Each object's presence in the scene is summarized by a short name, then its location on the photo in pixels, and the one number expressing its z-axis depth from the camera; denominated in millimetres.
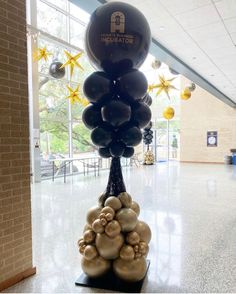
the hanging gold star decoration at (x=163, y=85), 8789
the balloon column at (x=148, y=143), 12246
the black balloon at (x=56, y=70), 6919
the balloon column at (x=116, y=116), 2414
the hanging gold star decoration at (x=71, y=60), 6902
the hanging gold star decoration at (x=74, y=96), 8271
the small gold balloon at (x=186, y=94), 9336
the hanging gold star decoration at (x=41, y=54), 6750
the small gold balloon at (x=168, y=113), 11852
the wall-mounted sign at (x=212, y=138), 14627
